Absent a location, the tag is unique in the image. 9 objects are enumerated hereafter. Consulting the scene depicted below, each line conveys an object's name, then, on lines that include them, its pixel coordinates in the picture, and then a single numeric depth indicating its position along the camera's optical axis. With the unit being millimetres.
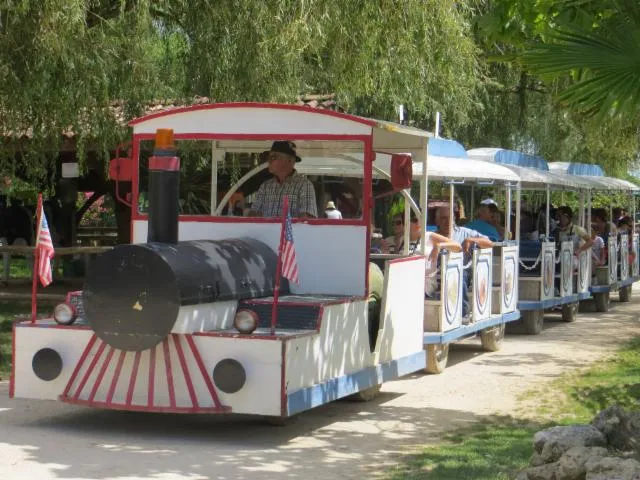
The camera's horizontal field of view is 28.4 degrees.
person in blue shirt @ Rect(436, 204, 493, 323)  13562
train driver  10434
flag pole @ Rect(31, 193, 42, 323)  9133
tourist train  8703
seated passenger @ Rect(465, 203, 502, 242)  16172
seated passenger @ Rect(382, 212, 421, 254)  12773
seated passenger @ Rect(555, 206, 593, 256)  19156
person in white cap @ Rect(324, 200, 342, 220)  10233
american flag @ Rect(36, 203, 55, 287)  9344
